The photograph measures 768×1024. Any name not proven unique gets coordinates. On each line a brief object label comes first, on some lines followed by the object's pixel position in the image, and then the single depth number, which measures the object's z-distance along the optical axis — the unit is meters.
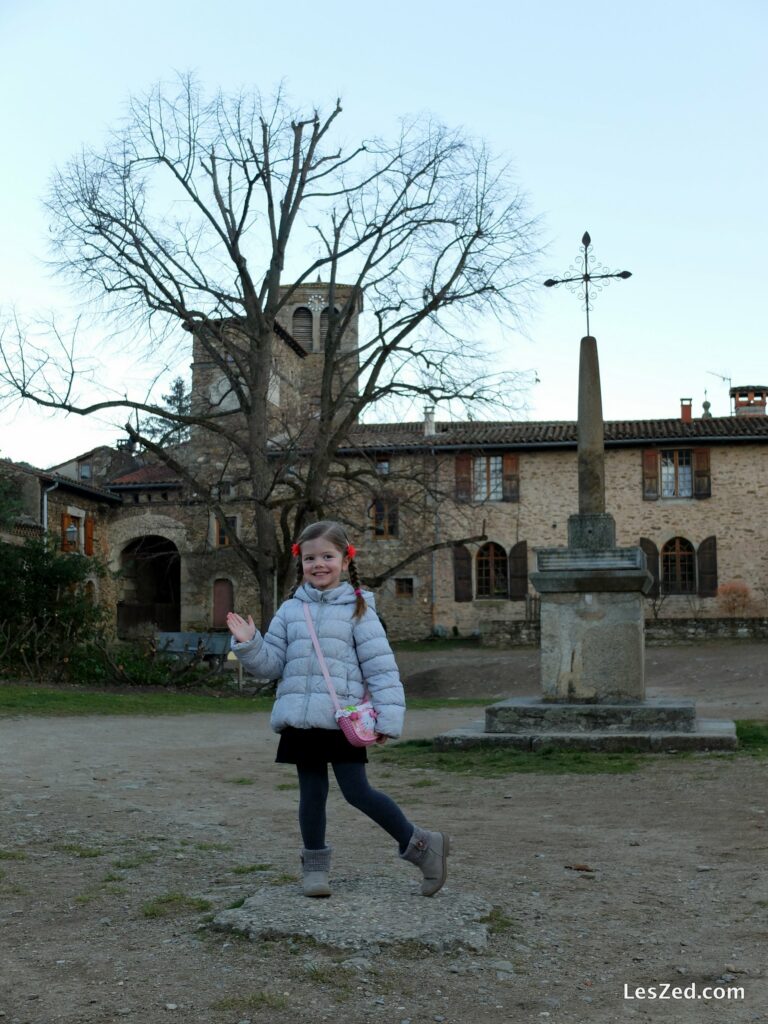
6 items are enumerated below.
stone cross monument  9.93
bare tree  22.28
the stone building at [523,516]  34.81
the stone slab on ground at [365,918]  3.79
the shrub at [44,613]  20.89
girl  4.37
